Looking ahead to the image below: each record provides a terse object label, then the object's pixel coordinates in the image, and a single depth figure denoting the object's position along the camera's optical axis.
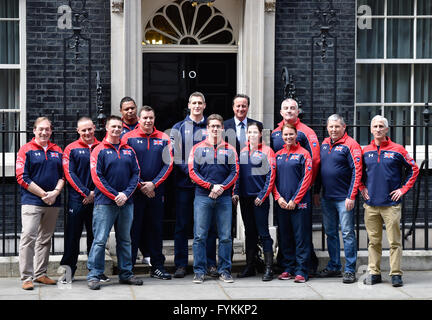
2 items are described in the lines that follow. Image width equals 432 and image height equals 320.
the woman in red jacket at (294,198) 8.89
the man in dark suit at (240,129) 9.23
